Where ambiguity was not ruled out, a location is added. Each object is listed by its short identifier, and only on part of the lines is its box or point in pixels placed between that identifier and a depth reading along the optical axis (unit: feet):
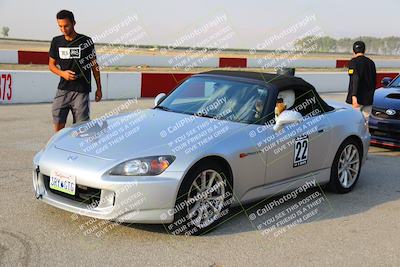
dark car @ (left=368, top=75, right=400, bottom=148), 27.89
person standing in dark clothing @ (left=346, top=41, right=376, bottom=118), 25.59
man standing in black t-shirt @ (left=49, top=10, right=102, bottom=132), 20.12
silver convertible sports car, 13.52
